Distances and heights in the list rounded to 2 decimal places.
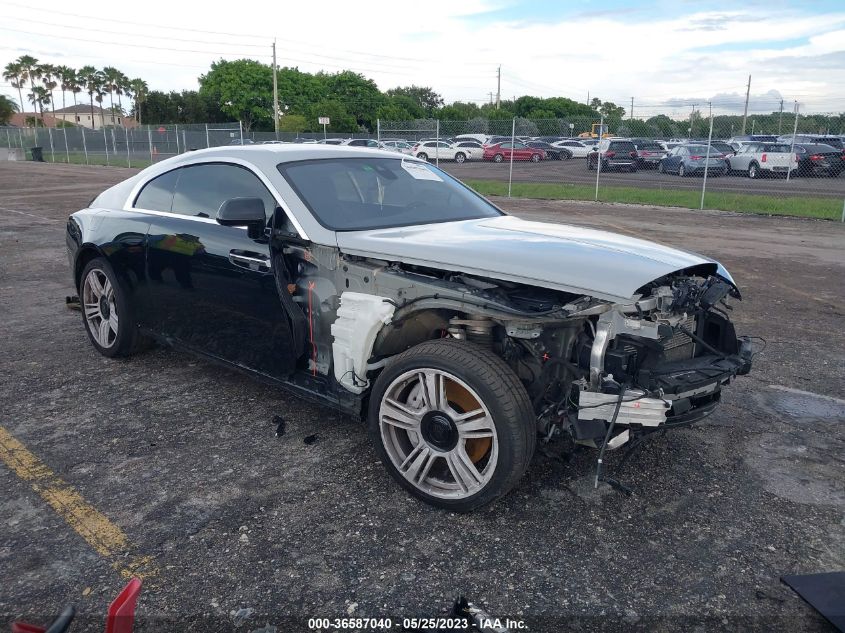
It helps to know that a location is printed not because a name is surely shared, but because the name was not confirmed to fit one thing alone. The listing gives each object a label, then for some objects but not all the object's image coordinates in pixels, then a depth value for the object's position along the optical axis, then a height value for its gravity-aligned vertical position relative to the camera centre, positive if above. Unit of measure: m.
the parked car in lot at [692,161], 26.42 -0.72
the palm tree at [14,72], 99.25 +7.98
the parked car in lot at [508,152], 37.19 -0.71
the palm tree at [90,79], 101.38 +7.39
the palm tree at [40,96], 101.75 +4.90
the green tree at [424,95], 112.94 +6.68
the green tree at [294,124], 55.53 +0.88
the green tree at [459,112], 81.44 +3.07
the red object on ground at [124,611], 1.87 -1.26
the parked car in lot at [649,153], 28.83 -0.46
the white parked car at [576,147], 38.66 -0.38
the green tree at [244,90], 76.81 +4.69
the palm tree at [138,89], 94.20 +5.86
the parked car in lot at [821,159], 23.92 -0.49
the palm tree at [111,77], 102.56 +7.78
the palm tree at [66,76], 100.76 +7.68
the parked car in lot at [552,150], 38.16 -0.56
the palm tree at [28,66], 99.00 +8.79
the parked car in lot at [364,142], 29.88 -0.24
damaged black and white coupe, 3.05 -0.84
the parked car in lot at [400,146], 31.46 -0.41
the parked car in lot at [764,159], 24.30 -0.55
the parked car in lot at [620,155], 27.86 -0.56
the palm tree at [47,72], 100.19 +8.12
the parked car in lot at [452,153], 37.26 -0.79
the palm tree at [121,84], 103.19 +6.84
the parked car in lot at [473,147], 37.88 -0.47
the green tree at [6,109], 88.81 +2.56
